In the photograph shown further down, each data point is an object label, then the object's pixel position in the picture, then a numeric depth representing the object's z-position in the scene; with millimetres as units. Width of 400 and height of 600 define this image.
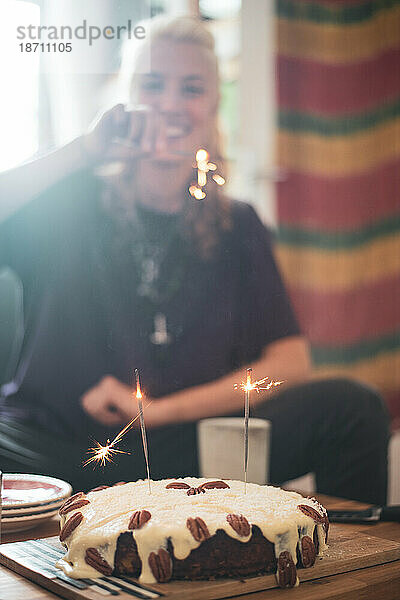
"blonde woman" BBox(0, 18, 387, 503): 1144
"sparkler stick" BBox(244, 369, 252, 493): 683
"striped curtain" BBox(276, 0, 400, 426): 1981
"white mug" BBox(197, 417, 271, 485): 881
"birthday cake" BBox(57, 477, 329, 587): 556
